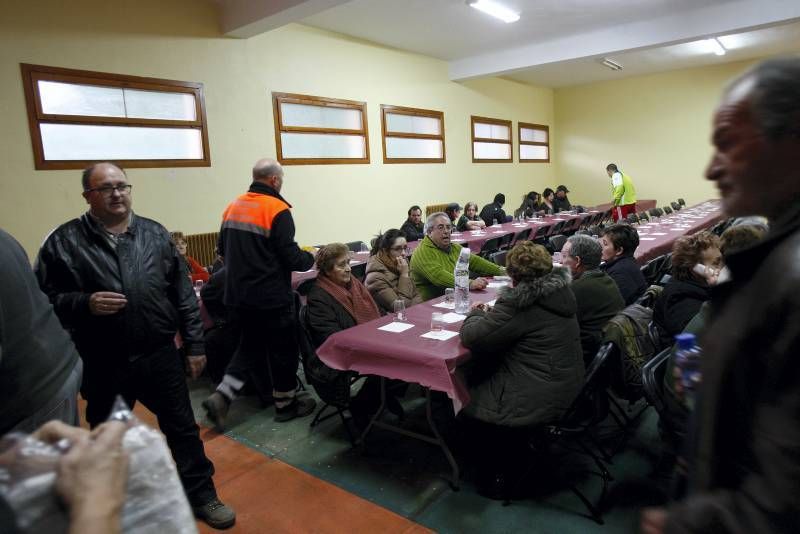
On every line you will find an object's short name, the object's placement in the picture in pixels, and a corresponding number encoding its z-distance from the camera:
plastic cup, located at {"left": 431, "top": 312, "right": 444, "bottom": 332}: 2.63
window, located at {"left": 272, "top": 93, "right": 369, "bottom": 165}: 7.13
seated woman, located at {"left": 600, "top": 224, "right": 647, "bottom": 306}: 3.23
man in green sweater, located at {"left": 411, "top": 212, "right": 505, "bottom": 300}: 3.62
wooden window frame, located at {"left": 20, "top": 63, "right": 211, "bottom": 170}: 4.79
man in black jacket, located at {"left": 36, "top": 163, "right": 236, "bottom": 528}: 1.91
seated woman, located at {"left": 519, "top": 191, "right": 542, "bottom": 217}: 9.81
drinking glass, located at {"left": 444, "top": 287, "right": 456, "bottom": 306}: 3.25
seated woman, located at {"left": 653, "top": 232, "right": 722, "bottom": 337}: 2.29
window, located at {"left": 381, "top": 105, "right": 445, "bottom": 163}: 8.74
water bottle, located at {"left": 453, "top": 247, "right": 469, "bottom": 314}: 2.96
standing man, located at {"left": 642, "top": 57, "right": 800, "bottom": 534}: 0.60
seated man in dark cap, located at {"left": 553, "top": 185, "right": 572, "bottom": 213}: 11.17
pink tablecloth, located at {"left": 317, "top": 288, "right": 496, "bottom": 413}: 2.20
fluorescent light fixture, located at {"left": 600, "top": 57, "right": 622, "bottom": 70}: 10.75
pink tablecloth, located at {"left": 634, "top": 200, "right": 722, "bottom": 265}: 5.18
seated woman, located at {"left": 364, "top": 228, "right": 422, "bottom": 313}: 3.44
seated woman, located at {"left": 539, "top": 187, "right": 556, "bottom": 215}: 10.97
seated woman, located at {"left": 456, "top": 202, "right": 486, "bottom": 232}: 7.66
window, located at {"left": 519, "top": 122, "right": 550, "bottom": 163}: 13.06
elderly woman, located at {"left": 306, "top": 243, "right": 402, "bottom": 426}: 2.81
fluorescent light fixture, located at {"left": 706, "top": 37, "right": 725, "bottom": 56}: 9.61
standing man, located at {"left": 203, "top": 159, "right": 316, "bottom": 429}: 2.99
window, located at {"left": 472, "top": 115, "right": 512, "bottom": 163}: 11.10
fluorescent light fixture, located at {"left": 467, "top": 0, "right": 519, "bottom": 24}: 6.52
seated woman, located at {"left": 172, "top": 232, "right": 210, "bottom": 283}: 4.60
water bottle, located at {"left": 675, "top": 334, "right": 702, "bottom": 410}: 0.98
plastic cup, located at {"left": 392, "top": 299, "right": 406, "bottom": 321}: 2.87
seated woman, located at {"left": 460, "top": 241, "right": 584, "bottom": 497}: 2.13
